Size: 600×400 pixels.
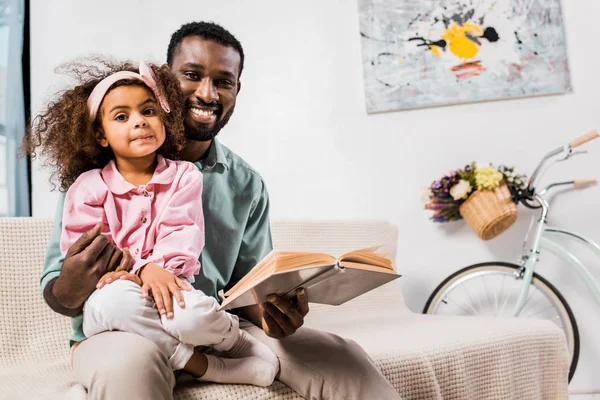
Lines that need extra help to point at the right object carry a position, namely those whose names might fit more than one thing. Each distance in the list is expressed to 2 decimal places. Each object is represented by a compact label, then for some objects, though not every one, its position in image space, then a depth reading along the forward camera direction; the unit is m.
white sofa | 1.30
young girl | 1.01
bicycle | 2.70
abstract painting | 2.98
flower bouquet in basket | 2.67
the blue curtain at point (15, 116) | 2.88
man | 0.96
